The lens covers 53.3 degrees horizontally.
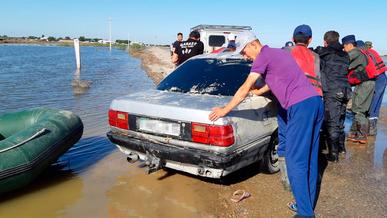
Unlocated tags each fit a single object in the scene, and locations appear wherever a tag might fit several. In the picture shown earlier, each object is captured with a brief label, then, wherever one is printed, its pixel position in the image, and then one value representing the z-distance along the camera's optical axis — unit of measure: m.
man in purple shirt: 3.54
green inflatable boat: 4.29
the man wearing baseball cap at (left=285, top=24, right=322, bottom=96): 4.32
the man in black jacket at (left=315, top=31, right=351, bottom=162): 5.67
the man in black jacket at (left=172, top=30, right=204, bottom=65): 8.62
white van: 15.57
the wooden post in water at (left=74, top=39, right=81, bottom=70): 26.66
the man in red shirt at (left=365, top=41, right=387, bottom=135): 6.98
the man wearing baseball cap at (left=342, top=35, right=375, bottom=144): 6.49
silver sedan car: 4.00
